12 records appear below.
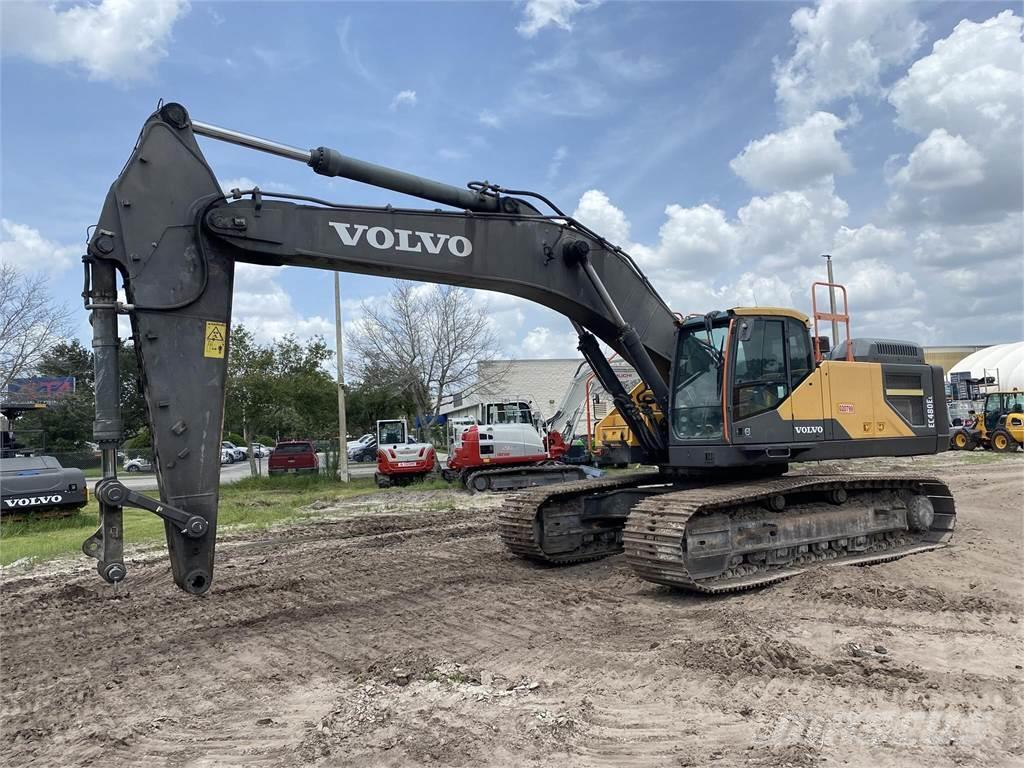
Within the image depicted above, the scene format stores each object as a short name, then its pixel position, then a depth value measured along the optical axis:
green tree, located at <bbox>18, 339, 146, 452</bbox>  43.75
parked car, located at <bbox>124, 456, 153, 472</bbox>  35.53
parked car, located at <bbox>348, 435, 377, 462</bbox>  40.41
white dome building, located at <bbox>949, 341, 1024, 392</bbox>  44.34
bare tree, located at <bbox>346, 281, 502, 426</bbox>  31.69
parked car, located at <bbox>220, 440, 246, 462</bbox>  48.40
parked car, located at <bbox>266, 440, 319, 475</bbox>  26.00
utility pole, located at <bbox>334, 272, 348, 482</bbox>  23.77
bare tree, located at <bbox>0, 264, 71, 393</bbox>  25.94
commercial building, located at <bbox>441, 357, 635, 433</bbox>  45.62
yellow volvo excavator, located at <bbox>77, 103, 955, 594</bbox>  5.42
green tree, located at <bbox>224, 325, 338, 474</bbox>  25.19
